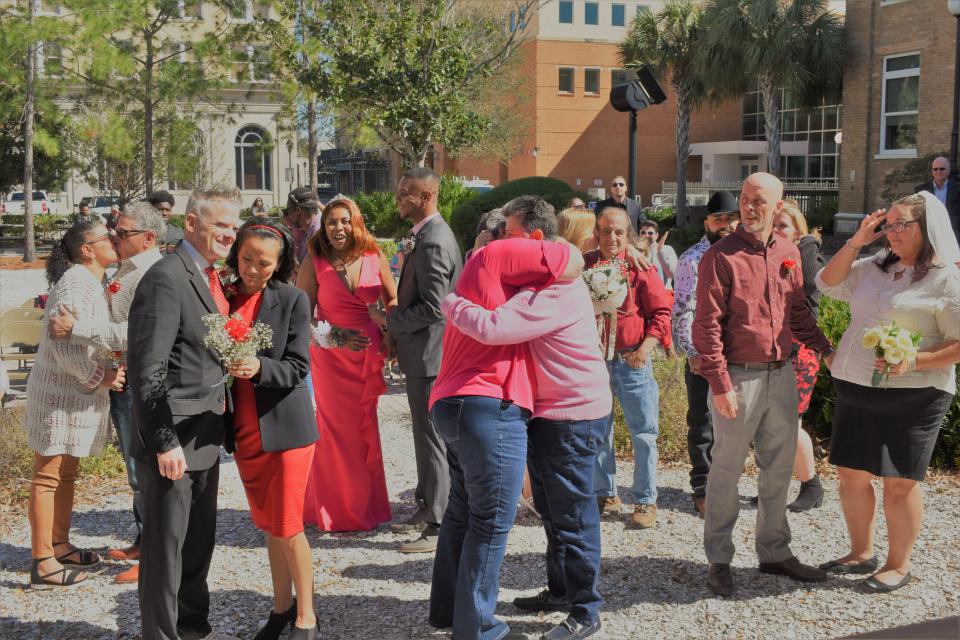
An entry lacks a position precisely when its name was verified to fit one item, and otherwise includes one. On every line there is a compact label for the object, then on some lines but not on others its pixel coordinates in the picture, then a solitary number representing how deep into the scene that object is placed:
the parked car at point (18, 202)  43.76
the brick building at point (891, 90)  26.94
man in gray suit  5.34
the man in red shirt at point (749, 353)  4.60
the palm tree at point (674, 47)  37.62
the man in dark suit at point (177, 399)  3.61
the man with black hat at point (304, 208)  8.41
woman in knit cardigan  4.82
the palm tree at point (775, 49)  30.64
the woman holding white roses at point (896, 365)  4.54
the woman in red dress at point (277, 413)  3.92
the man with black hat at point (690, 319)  5.88
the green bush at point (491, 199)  17.78
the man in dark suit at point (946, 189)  12.81
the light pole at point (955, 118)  16.47
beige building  29.44
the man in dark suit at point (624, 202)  11.52
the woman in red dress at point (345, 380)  5.68
